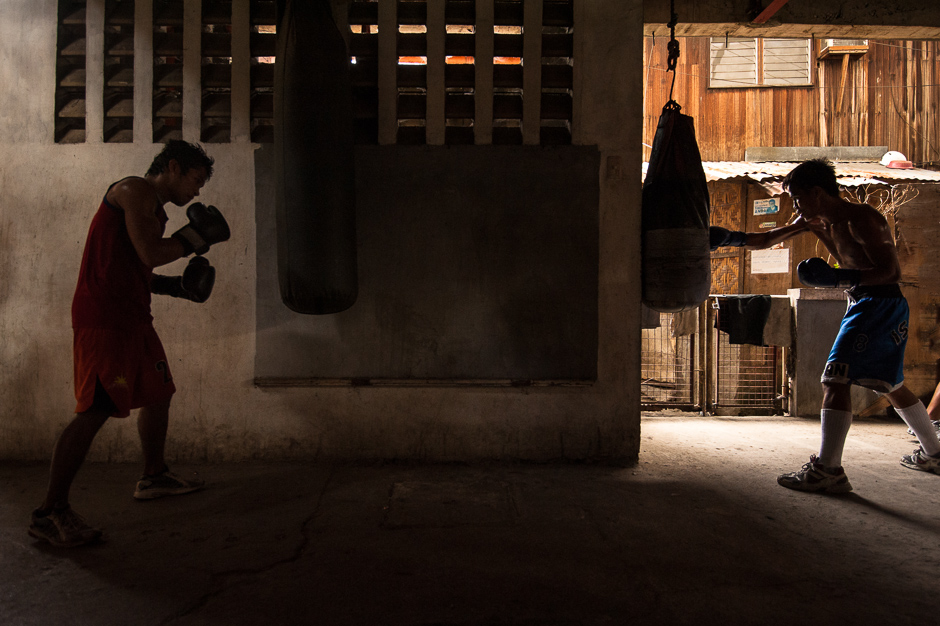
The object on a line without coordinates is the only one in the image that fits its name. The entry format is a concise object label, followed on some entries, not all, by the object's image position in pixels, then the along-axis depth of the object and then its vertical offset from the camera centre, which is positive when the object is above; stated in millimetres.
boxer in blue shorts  2814 +34
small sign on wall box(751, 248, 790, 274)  7660 +761
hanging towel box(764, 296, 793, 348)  4871 -109
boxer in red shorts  2164 +6
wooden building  8602 +3570
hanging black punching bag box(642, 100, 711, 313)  2998 +524
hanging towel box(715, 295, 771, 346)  4867 -29
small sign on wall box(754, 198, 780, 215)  7440 +1509
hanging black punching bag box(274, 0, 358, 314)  2521 +772
